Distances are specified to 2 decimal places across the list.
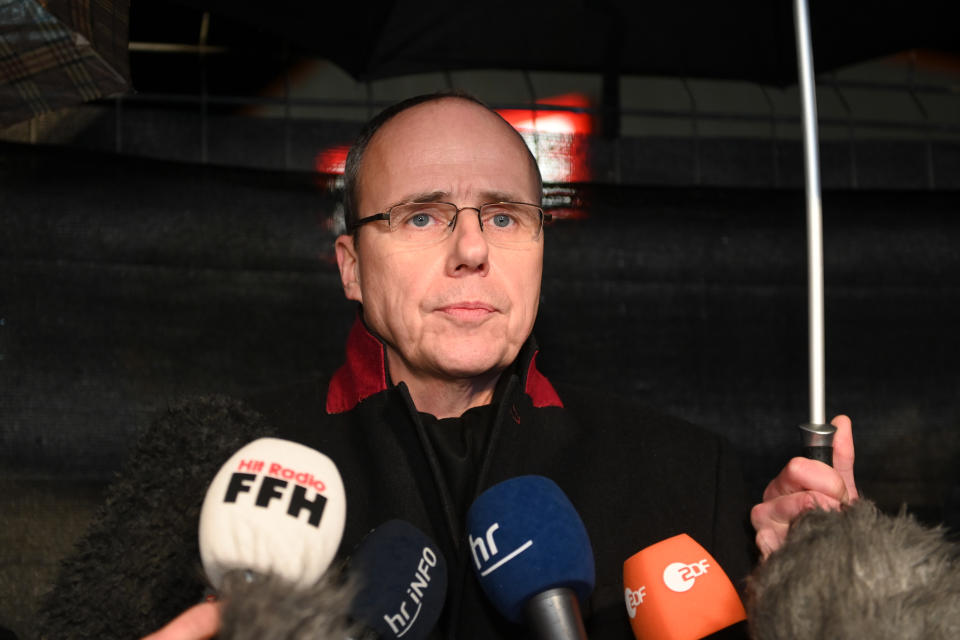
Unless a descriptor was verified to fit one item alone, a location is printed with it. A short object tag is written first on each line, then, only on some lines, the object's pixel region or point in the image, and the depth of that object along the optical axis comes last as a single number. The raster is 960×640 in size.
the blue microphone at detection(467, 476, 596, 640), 0.83
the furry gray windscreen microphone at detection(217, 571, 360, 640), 0.65
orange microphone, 0.91
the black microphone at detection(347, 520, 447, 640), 0.79
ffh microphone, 0.70
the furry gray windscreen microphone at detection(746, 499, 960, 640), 0.68
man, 1.21
